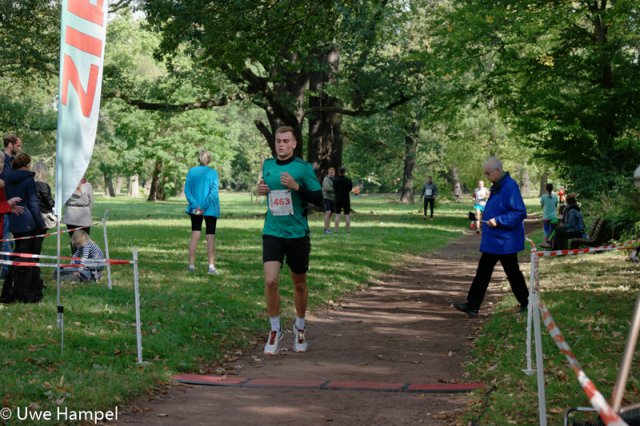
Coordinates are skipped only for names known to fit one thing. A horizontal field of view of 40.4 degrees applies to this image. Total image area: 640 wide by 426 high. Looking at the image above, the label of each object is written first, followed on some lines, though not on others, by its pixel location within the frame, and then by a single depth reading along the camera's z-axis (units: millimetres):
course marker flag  7930
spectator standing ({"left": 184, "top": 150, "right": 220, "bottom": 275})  13906
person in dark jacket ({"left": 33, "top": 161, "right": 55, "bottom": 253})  12023
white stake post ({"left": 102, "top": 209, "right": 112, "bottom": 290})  11594
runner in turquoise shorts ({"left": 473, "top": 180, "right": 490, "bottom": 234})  28516
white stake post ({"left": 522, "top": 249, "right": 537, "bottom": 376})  7123
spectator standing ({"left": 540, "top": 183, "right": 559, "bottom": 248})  24205
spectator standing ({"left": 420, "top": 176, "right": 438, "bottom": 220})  38156
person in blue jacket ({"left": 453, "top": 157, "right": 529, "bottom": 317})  10781
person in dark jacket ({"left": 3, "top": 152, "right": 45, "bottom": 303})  10703
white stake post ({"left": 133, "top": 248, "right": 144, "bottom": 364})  7625
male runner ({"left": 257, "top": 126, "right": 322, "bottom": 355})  8602
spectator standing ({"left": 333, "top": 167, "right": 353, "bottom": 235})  24406
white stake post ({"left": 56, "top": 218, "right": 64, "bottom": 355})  7777
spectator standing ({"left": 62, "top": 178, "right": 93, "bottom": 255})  13258
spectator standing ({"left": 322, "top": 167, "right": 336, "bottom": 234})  24691
